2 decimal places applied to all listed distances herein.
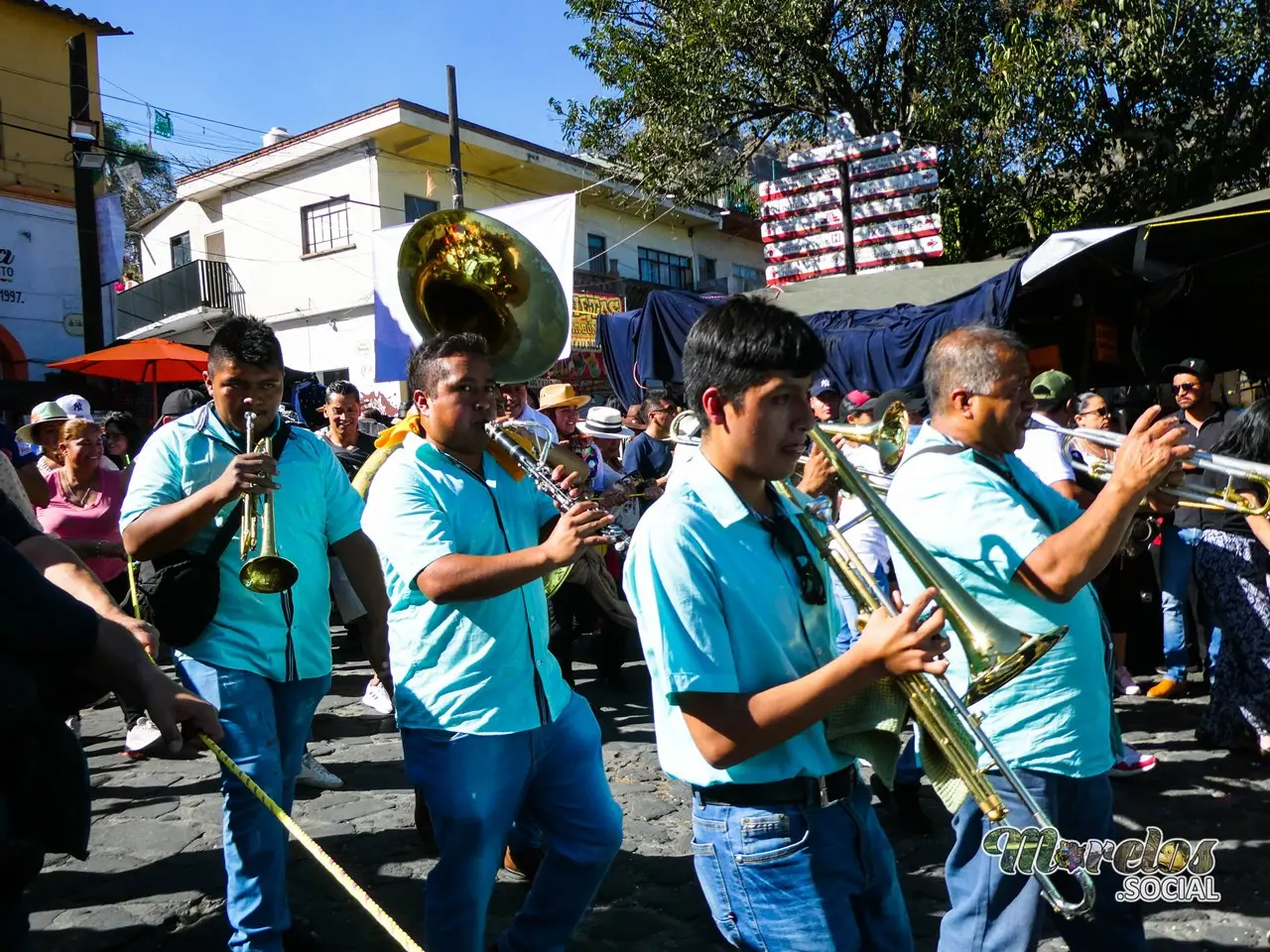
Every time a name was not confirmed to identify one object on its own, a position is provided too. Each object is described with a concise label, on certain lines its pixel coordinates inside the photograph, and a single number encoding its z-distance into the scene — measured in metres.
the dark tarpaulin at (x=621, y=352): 11.02
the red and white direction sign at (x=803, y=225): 13.05
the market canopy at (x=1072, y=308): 8.08
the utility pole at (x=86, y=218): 16.97
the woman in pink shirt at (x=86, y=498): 6.17
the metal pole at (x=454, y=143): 18.02
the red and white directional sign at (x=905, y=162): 12.42
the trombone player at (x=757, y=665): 1.90
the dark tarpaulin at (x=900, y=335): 8.55
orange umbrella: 11.71
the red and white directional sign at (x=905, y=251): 12.70
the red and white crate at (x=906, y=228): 12.63
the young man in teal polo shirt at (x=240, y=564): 3.10
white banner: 6.93
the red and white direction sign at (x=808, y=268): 13.23
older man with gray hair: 2.48
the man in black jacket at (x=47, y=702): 1.61
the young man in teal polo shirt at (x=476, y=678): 2.80
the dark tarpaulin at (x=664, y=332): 10.38
